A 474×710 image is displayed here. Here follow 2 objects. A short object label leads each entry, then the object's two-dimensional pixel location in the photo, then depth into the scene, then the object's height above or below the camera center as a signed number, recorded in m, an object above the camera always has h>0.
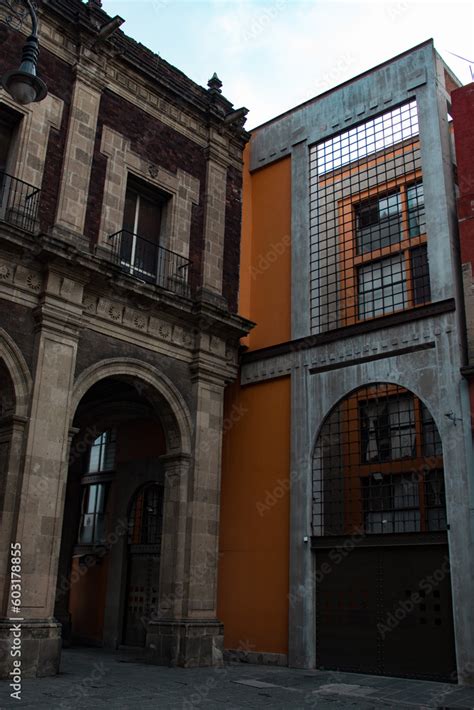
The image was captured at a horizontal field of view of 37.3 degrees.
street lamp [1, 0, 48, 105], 7.96 +5.50
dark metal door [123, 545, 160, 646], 16.66 +0.07
